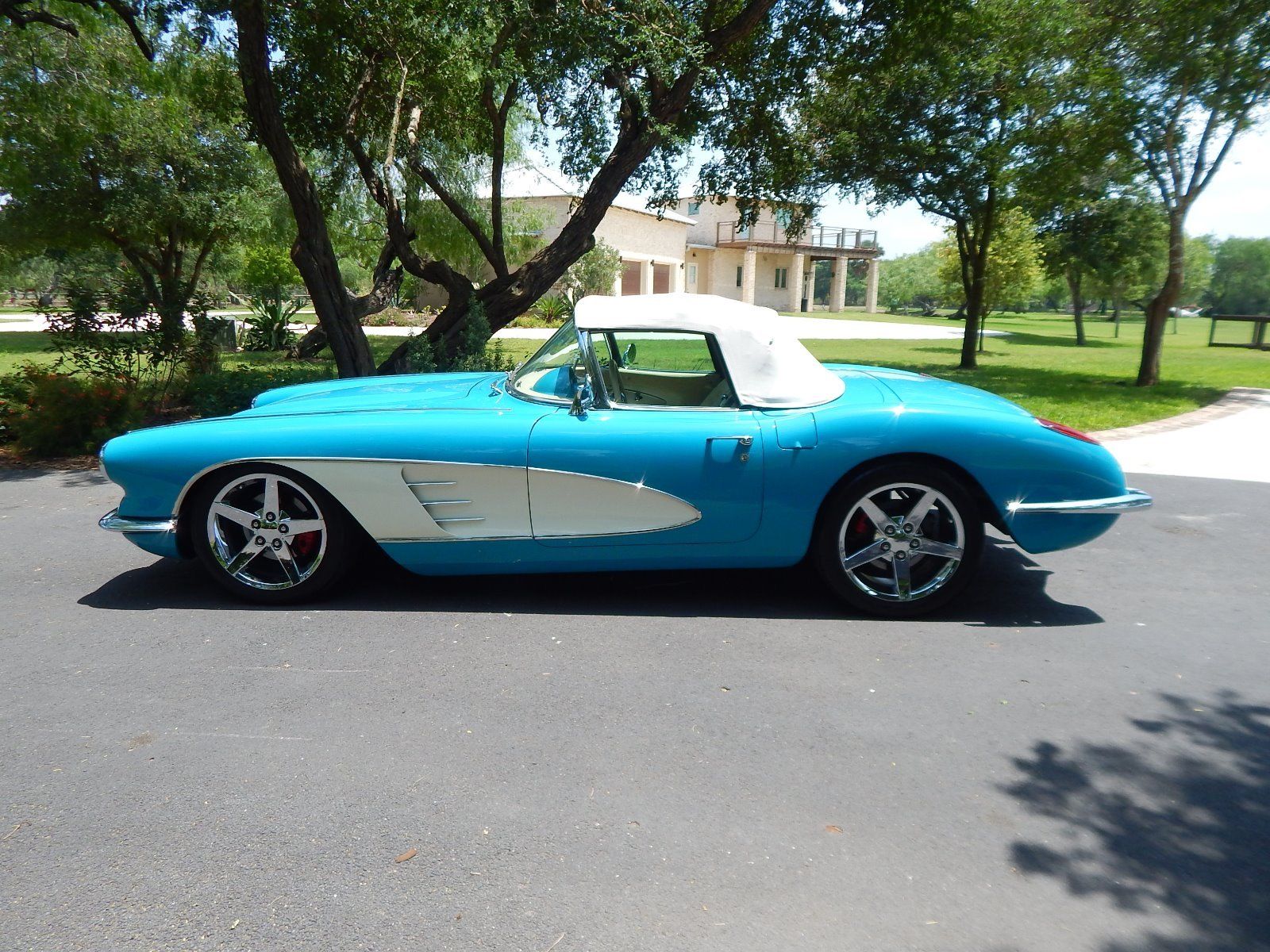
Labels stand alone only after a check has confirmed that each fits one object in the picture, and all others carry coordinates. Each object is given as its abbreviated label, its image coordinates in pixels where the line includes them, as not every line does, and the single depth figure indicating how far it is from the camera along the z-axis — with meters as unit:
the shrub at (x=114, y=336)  9.20
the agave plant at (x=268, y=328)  21.75
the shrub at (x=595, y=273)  33.47
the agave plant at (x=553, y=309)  32.03
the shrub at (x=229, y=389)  9.09
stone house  42.97
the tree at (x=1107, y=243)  25.08
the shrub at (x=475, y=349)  11.09
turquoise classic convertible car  4.29
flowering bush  8.41
